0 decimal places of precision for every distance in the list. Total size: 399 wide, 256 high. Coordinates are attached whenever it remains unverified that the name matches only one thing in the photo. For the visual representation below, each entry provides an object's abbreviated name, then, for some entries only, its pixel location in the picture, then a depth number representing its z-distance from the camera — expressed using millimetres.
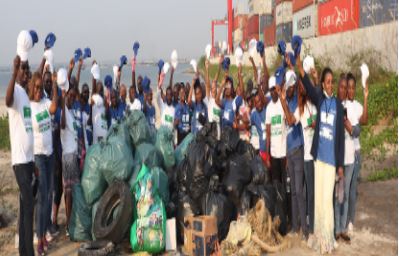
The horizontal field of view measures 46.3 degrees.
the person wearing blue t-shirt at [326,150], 4324
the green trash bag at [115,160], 4738
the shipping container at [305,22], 27578
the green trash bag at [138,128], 5277
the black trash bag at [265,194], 4664
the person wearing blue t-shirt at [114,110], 6251
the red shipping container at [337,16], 20656
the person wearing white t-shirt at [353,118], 4637
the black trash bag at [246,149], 5121
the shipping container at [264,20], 47312
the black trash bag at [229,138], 4996
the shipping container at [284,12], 35750
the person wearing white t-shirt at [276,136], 4891
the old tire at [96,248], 4195
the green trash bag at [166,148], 5336
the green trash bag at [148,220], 4375
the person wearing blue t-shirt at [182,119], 6512
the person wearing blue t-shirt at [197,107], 6317
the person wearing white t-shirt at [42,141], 4301
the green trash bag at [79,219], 4793
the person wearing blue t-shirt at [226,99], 6121
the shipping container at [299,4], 29352
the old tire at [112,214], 4348
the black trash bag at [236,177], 4727
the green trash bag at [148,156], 4961
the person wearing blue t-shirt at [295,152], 4652
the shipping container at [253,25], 49156
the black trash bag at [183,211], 4625
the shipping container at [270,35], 40250
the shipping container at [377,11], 16297
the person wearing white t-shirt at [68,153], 4738
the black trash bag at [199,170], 4648
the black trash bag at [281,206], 4812
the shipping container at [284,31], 35000
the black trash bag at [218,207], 4492
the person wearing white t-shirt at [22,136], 3874
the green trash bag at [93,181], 4797
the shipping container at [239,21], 60278
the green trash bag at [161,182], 4633
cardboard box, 4098
